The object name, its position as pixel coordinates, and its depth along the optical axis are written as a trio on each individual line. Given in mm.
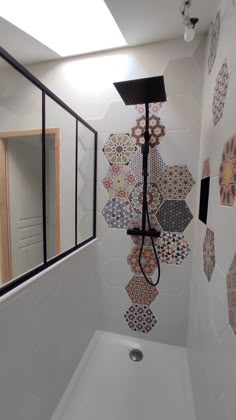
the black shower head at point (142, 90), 983
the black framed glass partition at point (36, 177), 1535
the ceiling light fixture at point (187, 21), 1016
